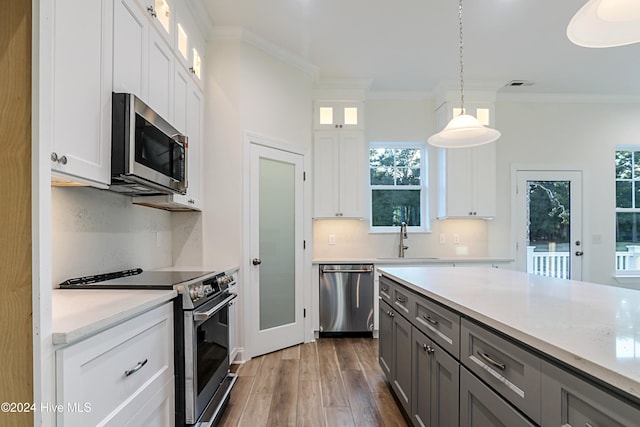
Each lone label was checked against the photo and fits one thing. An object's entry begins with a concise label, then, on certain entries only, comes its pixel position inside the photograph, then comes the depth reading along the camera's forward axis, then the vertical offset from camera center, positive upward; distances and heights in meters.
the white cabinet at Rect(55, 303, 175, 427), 0.99 -0.56
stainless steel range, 1.71 -0.65
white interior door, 3.31 -0.36
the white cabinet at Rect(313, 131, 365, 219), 4.32 +0.51
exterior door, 4.74 -0.12
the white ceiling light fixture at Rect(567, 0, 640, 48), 1.37 +0.80
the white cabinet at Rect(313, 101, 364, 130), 4.34 +1.25
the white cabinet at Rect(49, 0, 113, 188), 1.29 +0.51
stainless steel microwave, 1.66 +0.34
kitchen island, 0.80 -0.38
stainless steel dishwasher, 3.97 -0.97
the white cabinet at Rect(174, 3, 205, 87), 2.60 +1.39
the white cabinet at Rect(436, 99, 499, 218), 4.43 +0.49
